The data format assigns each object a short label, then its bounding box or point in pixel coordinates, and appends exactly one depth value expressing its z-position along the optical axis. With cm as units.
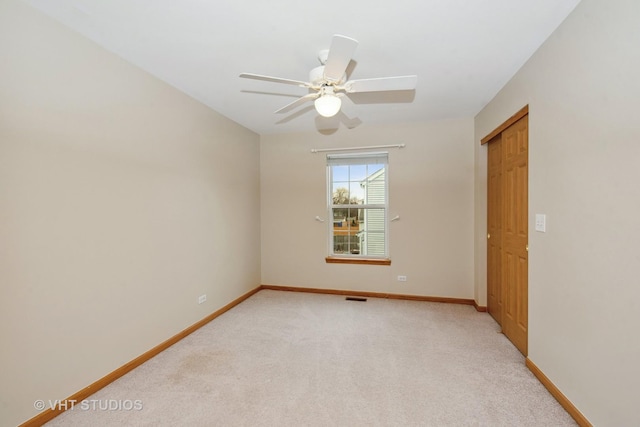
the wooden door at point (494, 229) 303
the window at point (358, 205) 416
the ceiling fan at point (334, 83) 179
